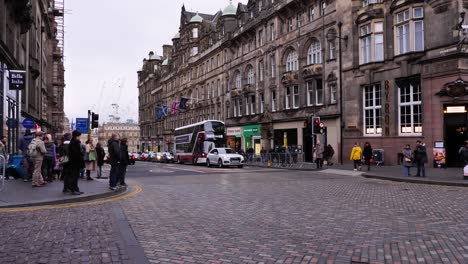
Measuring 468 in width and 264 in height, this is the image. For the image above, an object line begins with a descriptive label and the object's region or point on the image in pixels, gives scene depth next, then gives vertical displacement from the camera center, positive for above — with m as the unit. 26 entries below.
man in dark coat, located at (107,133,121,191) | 14.16 -0.38
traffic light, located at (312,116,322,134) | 29.49 +1.18
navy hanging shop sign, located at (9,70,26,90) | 23.42 +3.48
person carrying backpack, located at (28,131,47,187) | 14.15 -0.27
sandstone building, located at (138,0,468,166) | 26.14 +5.60
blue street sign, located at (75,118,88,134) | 29.47 +1.44
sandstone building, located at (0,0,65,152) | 24.75 +6.94
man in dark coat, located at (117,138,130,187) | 14.70 -0.48
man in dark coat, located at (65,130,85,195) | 12.53 -0.45
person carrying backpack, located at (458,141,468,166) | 19.05 -0.43
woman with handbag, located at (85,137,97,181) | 18.62 -0.50
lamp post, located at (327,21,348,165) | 34.44 +5.61
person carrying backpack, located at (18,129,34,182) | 16.53 -0.38
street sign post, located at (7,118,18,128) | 25.86 +1.38
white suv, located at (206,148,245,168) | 34.50 -1.06
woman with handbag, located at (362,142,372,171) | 25.99 -0.56
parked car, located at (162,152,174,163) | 52.54 -1.56
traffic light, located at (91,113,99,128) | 24.52 +1.38
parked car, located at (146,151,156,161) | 61.43 -1.61
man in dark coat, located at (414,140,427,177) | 20.98 -0.65
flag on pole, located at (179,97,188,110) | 56.94 +5.33
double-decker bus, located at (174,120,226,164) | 40.38 +0.50
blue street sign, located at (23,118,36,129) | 25.75 +1.25
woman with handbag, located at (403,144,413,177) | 21.39 -0.80
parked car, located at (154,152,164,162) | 56.87 -1.64
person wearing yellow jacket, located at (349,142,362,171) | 26.69 -0.62
